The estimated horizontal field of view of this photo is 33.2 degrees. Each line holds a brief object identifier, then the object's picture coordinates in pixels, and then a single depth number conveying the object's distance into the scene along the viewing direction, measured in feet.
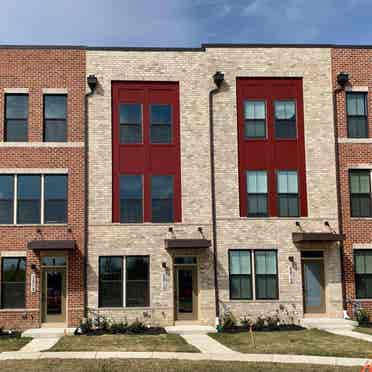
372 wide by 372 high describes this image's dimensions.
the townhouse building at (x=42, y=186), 78.43
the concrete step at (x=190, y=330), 75.46
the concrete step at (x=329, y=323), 77.05
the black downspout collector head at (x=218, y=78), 82.94
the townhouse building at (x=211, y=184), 80.38
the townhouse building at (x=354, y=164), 82.48
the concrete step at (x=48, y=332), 73.36
